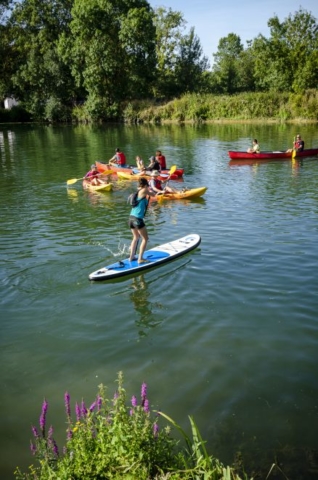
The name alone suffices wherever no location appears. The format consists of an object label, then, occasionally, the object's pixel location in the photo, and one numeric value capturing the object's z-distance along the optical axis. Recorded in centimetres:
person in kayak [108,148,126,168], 2280
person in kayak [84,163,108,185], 1966
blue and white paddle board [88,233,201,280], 983
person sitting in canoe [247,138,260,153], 2514
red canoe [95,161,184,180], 2108
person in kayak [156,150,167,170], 2094
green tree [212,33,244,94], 7619
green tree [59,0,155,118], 5747
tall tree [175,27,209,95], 6869
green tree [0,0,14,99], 6588
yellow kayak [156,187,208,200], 1730
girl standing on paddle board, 978
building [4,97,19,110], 8638
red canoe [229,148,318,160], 2527
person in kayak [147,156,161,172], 2042
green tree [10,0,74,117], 6225
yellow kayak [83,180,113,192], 1919
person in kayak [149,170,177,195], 1753
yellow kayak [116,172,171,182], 2027
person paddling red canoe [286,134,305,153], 2515
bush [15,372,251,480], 370
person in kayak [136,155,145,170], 2062
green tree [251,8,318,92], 5369
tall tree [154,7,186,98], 6900
